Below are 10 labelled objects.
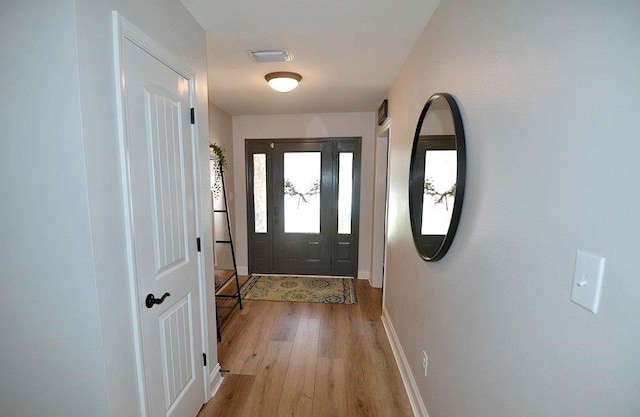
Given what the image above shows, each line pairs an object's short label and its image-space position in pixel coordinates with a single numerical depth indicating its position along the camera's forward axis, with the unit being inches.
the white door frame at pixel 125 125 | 41.0
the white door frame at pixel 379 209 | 136.1
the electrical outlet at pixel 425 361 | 62.6
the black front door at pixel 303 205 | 156.2
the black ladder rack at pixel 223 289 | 114.3
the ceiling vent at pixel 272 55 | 80.5
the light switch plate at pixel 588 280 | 22.0
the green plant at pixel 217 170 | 115.0
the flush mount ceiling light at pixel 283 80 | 94.2
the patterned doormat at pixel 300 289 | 135.4
